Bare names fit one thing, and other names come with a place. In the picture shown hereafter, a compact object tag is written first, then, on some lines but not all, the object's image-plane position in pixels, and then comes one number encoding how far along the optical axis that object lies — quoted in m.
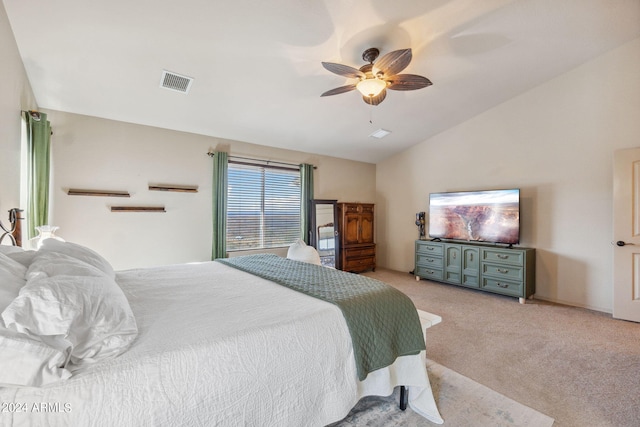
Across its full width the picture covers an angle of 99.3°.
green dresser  3.89
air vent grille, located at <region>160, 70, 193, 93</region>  2.84
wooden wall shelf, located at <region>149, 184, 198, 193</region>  3.80
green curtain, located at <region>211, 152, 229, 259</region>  4.22
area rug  1.68
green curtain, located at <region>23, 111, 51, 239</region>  2.77
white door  3.14
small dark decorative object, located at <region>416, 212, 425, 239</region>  5.36
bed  0.88
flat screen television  4.09
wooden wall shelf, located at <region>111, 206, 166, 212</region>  3.53
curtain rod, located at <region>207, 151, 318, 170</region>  4.46
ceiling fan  2.33
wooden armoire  5.39
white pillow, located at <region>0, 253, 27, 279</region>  1.16
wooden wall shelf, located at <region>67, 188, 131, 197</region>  3.29
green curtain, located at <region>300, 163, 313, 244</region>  5.20
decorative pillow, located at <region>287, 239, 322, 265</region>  3.98
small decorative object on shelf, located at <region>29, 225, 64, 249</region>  2.51
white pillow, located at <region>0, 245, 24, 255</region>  1.44
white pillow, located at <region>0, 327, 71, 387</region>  0.79
